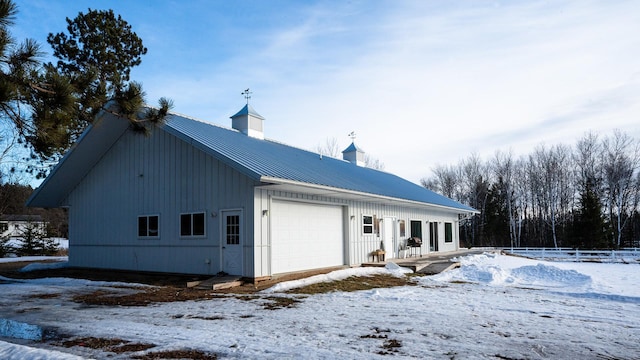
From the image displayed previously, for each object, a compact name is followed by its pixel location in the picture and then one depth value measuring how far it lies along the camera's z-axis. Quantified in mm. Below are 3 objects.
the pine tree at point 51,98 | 6078
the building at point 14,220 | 46938
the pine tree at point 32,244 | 27312
